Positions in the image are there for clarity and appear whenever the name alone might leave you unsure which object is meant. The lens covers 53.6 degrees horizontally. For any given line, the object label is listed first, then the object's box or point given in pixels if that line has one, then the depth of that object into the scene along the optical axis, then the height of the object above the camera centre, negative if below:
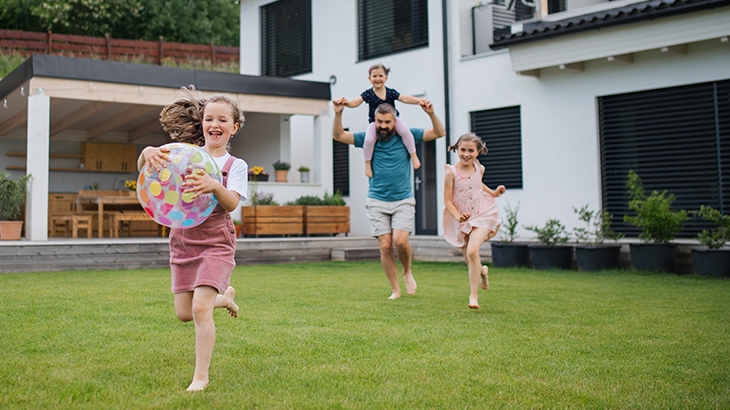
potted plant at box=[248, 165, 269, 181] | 15.21 +1.15
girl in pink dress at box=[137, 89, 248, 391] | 3.46 -0.05
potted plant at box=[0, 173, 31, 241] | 12.07 +0.54
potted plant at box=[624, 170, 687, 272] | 10.33 -0.10
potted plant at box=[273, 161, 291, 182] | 15.91 +1.27
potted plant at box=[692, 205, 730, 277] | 9.66 -0.38
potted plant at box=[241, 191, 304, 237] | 14.13 +0.21
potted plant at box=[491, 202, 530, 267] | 11.88 -0.43
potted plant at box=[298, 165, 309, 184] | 16.09 +1.19
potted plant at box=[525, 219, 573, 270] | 11.41 -0.41
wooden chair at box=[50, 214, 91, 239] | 13.98 +0.23
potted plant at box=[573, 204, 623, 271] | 10.92 -0.36
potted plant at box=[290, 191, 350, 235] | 14.59 +0.27
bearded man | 7.16 +0.35
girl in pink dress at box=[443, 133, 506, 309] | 6.72 +0.22
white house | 11.38 +2.49
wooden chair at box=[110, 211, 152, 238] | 14.45 +0.27
